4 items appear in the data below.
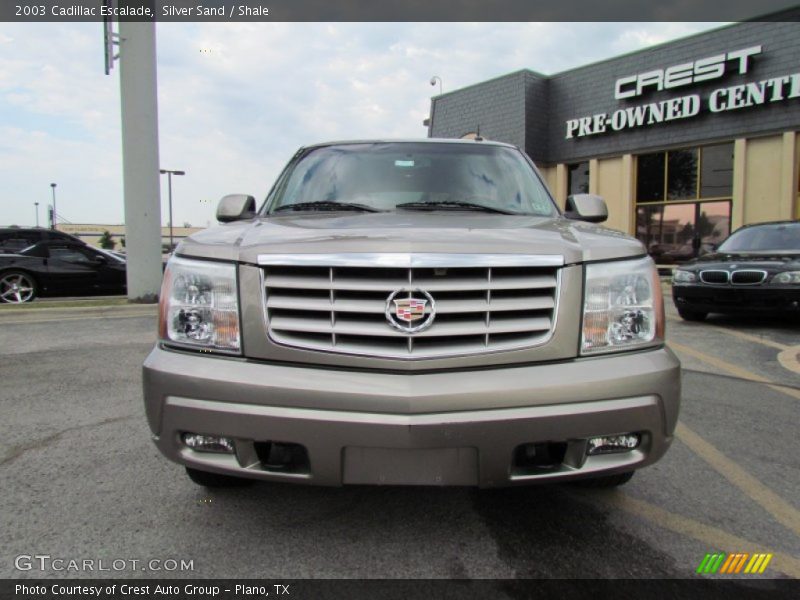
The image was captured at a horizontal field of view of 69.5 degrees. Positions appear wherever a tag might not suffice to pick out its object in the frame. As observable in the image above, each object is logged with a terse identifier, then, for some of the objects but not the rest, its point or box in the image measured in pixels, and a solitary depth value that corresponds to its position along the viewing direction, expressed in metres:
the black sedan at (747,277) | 7.12
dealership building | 14.05
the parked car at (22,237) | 10.53
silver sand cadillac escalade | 1.88
